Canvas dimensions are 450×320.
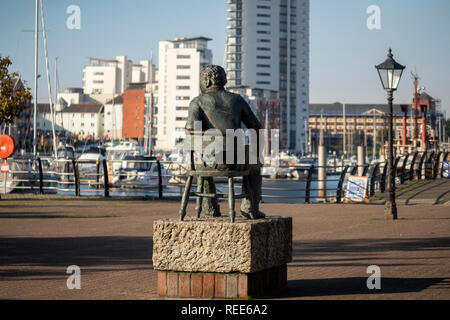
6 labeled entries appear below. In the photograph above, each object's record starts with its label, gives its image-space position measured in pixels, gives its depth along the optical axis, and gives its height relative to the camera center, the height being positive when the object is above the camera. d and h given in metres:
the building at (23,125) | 144.54 +4.75
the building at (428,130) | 66.14 +1.84
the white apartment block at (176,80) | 187.75 +17.16
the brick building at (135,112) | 193.12 +9.33
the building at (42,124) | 187.05 +6.21
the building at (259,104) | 190.25 +11.41
